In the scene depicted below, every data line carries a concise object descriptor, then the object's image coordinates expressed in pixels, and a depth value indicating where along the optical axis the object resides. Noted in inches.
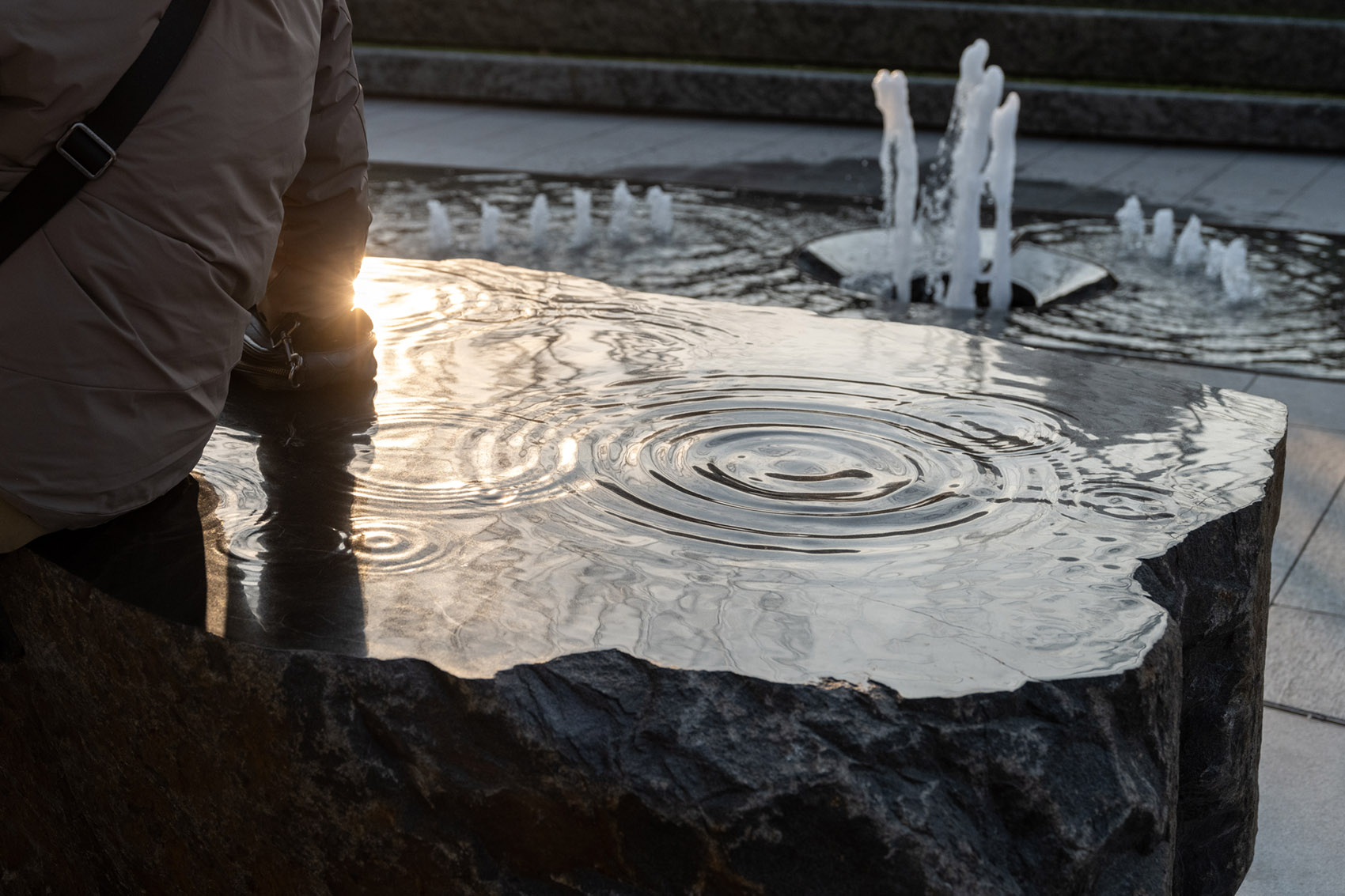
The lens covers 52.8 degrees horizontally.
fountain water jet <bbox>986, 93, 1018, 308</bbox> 227.8
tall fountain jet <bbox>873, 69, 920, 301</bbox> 232.4
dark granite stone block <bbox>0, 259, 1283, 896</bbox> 67.6
